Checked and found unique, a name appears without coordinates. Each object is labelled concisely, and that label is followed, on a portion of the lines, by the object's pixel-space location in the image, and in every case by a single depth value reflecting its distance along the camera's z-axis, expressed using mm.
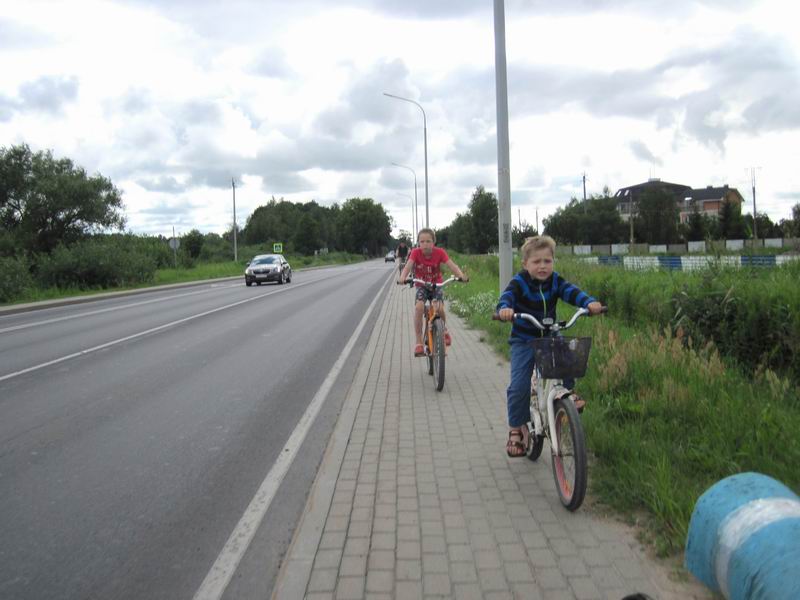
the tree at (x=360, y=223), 142250
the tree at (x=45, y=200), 38281
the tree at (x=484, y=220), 53562
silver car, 34812
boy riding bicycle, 4461
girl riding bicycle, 8125
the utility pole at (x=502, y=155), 11289
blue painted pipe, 2387
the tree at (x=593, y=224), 85000
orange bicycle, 7446
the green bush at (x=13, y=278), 26031
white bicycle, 3795
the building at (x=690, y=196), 127131
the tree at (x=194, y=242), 77188
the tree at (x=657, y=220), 81062
